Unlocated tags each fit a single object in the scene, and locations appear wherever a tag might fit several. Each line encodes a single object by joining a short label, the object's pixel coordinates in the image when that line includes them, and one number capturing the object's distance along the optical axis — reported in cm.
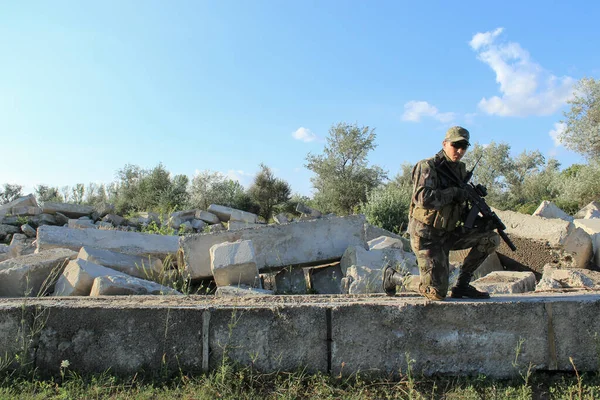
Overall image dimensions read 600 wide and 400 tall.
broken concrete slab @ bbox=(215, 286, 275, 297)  550
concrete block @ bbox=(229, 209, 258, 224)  1764
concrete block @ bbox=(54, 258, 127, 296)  524
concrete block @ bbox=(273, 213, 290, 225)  1844
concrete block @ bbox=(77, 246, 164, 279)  618
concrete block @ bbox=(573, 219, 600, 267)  754
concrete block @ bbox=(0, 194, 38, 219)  1614
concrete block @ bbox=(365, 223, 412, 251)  894
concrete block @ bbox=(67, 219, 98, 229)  1351
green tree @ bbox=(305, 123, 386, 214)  2332
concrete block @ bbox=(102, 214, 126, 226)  1593
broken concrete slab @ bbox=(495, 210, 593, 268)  744
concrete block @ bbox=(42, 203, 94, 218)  1627
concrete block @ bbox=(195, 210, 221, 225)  1677
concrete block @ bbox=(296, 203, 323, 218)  1891
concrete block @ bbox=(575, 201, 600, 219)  1170
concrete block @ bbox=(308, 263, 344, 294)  676
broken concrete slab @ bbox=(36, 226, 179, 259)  715
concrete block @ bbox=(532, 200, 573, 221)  1098
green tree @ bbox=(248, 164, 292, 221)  2331
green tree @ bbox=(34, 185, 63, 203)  2472
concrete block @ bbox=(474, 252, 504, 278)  788
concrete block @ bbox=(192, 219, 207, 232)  1548
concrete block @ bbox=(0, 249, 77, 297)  550
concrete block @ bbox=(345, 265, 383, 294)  575
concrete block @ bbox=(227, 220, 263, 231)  1463
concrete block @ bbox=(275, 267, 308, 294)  679
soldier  389
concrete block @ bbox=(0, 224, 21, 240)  1405
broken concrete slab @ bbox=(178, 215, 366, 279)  651
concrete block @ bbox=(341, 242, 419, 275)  651
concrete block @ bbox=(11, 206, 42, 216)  1591
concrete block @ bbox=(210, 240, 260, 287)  600
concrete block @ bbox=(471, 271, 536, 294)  563
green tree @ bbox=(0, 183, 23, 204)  2440
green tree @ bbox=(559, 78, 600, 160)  2122
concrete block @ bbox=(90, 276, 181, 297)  508
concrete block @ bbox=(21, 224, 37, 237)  1382
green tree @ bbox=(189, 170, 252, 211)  2255
